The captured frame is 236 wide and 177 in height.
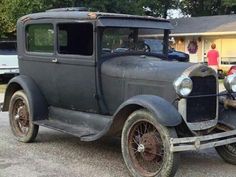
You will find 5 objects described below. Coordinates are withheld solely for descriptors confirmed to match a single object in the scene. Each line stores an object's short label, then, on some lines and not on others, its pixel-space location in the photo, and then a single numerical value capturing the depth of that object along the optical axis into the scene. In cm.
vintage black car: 611
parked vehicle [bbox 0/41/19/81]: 2128
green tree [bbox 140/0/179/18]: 4628
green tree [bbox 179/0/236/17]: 5131
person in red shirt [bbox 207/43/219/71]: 1988
